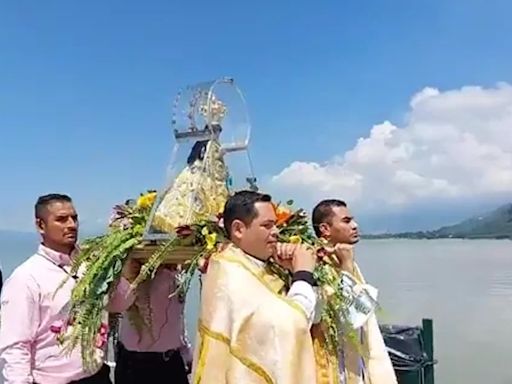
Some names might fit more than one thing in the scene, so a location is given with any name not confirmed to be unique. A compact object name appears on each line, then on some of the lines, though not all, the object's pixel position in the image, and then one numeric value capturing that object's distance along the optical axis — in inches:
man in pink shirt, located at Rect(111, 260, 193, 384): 114.3
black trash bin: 143.8
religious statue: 96.9
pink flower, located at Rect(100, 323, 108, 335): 98.0
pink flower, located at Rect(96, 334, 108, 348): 97.0
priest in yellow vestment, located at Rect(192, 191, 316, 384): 83.8
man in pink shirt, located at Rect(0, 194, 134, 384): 90.5
